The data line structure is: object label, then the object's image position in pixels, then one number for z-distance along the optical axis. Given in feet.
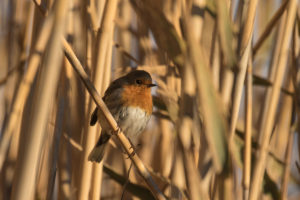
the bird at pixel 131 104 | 20.86
